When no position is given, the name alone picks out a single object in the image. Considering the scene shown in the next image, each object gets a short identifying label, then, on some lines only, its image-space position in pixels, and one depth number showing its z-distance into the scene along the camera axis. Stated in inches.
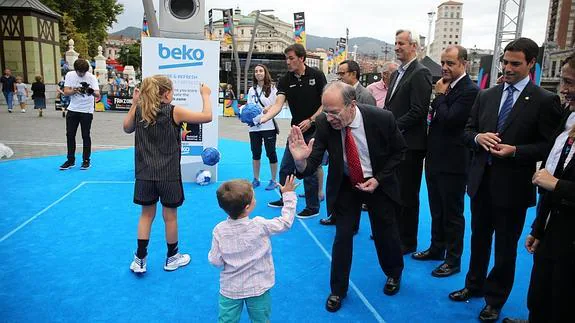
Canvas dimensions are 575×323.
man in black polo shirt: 198.2
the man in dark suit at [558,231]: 80.6
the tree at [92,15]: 1443.2
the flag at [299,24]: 886.9
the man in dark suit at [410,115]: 147.7
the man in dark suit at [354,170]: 117.5
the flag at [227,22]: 874.1
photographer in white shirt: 275.6
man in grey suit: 179.8
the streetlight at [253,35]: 832.6
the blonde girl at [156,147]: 127.4
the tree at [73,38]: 1389.0
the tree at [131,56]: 3154.5
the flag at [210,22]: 993.7
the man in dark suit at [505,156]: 105.3
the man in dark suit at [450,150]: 137.5
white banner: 235.1
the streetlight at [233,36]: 852.6
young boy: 89.4
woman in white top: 245.8
